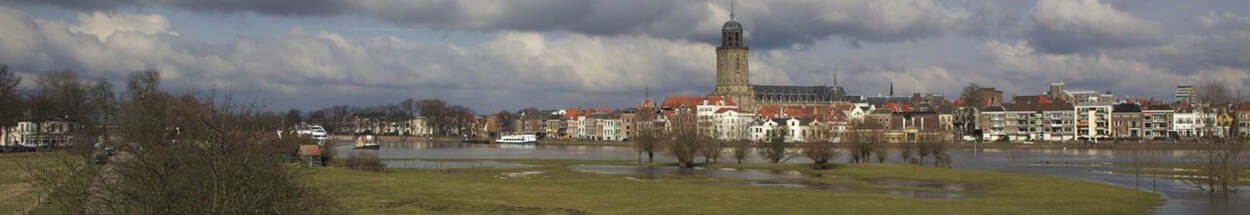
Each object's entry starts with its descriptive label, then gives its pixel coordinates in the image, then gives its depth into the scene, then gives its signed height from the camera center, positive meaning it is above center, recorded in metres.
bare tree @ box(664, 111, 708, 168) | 88.31 -0.83
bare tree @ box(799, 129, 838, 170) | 83.66 -1.19
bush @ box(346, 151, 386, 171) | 77.81 -1.86
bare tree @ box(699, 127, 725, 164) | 93.75 -1.01
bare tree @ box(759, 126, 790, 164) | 92.25 -1.06
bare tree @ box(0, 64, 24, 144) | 93.94 +3.02
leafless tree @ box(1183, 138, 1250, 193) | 53.06 -1.55
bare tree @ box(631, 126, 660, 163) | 103.52 -0.59
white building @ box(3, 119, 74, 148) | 121.44 +0.38
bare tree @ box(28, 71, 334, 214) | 20.66 -0.71
